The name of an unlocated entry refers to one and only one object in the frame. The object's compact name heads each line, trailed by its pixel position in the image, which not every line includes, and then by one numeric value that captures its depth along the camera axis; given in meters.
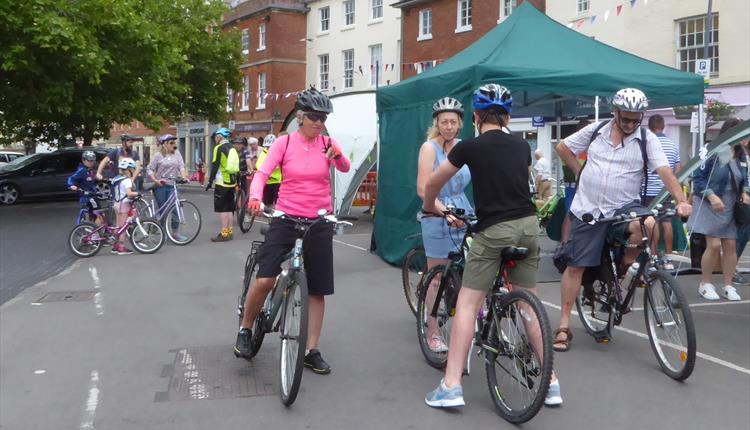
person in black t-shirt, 4.42
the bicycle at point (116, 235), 11.94
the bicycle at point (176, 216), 12.95
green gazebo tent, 8.96
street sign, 16.23
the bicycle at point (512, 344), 4.15
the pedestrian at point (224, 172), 12.94
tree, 17.80
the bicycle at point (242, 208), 14.71
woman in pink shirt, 5.21
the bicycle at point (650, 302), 5.15
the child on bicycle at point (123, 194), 12.12
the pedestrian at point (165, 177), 13.20
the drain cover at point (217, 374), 5.09
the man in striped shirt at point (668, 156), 8.62
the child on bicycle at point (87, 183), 13.05
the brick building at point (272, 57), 46.81
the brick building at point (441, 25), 32.55
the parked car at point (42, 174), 23.50
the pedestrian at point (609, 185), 5.64
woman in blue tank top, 5.56
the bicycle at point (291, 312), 4.61
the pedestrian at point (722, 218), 8.29
